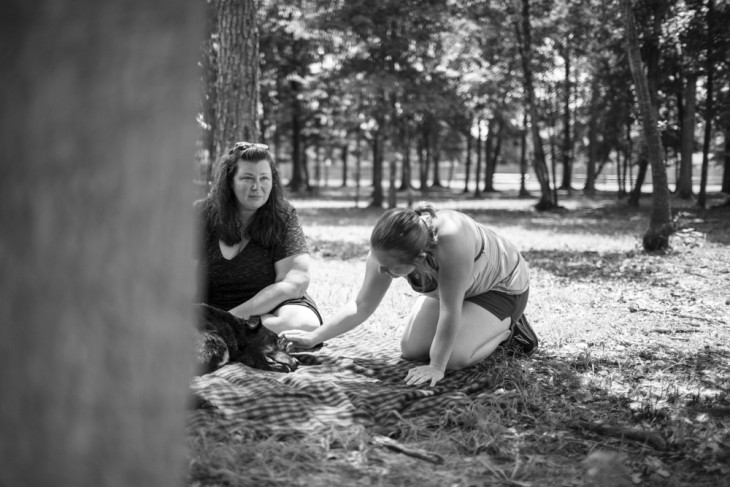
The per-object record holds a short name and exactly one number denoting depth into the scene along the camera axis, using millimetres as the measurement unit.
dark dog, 3852
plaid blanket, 3094
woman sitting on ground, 4352
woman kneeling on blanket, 3424
